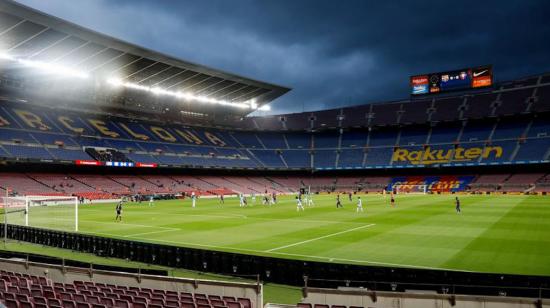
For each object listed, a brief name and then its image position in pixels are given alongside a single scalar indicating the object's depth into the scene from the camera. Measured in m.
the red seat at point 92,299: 9.58
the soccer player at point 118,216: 35.41
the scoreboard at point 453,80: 87.25
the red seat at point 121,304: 9.10
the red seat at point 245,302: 10.12
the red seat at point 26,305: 8.95
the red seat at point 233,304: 9.49
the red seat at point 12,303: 9.09
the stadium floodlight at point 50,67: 55.19
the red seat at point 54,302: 9.09
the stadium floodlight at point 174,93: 70.88
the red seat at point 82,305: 8.73
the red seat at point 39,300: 9.12
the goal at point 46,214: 32.34
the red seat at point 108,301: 9.24
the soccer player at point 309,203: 52.72
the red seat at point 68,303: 8.95
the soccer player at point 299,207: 43.78
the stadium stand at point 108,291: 9.25
